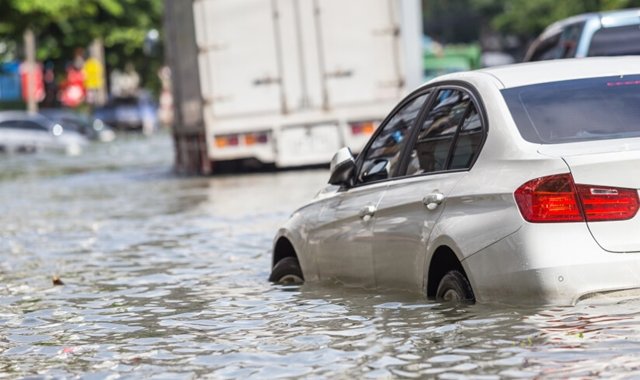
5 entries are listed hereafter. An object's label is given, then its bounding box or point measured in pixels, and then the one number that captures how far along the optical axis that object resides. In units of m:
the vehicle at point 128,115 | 74.31
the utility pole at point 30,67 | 65.75
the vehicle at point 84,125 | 57.56
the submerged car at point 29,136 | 50.44
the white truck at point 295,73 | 24.08
